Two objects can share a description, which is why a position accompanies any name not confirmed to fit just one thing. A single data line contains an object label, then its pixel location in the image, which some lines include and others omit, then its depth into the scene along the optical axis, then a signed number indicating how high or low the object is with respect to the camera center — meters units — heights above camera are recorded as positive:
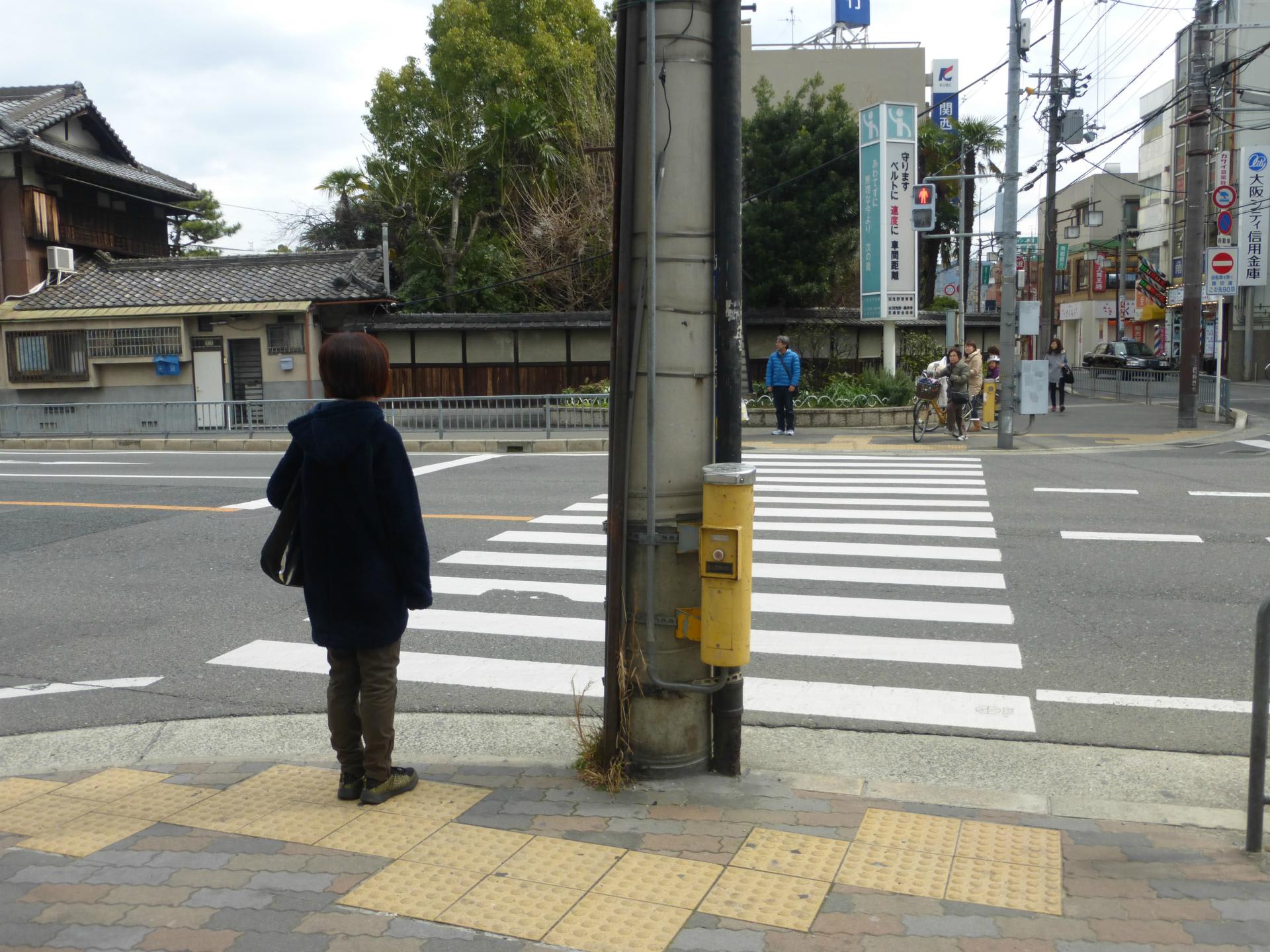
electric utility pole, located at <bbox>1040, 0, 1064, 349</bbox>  31.12 +5.42
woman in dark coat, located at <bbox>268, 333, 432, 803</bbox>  4.12 -0.59
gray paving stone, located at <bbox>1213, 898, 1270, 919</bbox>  3.30 -1.75
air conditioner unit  31.86 +3.65
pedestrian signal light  20.19 +3.02
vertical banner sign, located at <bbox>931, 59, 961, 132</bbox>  48.74 +13.48
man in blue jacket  20.34 -0.21
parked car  52.50 +0.22
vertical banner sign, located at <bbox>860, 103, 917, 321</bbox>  23.47 +3.50
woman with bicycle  19.59 -0.48
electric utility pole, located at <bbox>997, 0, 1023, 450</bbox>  18.56 +1.88
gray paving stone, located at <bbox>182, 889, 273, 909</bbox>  3.49 -1.74
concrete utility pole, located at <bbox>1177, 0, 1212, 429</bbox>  21.09 +2.59
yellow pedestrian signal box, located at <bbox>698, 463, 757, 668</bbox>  4.18 -0.77
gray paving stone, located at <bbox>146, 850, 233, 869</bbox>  3.78 -1.75
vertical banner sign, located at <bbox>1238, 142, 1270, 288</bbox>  33.53 +4.64
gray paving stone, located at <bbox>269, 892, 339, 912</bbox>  3.46 -1.74
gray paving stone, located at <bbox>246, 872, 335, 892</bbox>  3.60 -1.74
